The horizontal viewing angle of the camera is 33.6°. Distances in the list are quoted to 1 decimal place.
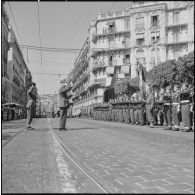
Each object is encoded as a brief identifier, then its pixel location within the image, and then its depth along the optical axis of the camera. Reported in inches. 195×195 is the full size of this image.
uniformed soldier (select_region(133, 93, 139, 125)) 643.5
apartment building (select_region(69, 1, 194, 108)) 1930.4
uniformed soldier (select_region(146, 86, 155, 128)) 562.5
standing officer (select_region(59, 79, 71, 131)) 417.7
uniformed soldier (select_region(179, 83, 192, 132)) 444.1
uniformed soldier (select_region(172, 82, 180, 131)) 461.7
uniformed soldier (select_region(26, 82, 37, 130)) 431.2
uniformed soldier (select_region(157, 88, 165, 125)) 640.4
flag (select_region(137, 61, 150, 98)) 706.8
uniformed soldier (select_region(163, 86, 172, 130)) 491.8
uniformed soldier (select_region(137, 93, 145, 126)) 622.3
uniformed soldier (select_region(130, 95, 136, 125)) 664.4
